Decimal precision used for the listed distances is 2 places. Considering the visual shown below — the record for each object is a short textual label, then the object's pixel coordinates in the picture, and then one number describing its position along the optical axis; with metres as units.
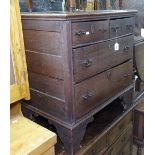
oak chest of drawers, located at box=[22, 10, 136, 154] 1.16
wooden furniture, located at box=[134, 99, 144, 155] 2.08
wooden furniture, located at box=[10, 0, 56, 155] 1.05
